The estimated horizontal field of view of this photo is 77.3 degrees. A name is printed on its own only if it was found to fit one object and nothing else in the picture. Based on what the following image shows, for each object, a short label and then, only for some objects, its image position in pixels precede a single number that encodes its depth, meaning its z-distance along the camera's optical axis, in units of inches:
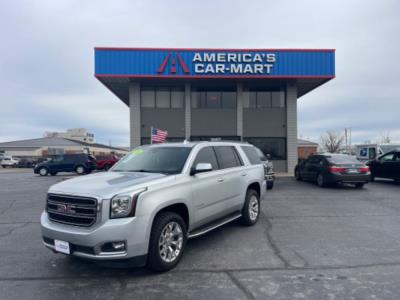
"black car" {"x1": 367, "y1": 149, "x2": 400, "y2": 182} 471.7
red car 967.0
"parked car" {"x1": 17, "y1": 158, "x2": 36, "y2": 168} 1587.1
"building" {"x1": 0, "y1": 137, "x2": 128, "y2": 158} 2143.5
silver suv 121.3
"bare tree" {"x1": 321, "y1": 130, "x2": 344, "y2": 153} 2547.0
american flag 552.9
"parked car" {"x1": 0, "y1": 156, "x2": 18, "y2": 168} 1576.0
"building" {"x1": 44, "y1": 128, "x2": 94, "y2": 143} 3727.9
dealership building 752.3
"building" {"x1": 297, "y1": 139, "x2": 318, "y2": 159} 2042.3
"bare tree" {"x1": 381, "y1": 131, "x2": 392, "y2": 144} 2825.1
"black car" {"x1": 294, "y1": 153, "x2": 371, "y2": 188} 416.2
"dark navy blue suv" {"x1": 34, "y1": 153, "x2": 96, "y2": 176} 829.2
